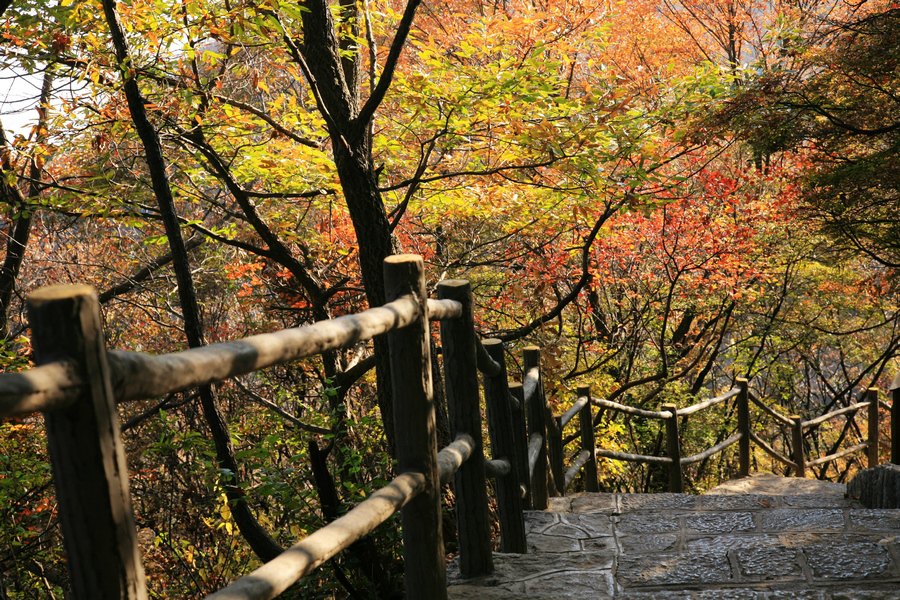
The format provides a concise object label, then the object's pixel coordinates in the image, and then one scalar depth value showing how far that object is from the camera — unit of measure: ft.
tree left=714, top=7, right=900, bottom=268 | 22.16
